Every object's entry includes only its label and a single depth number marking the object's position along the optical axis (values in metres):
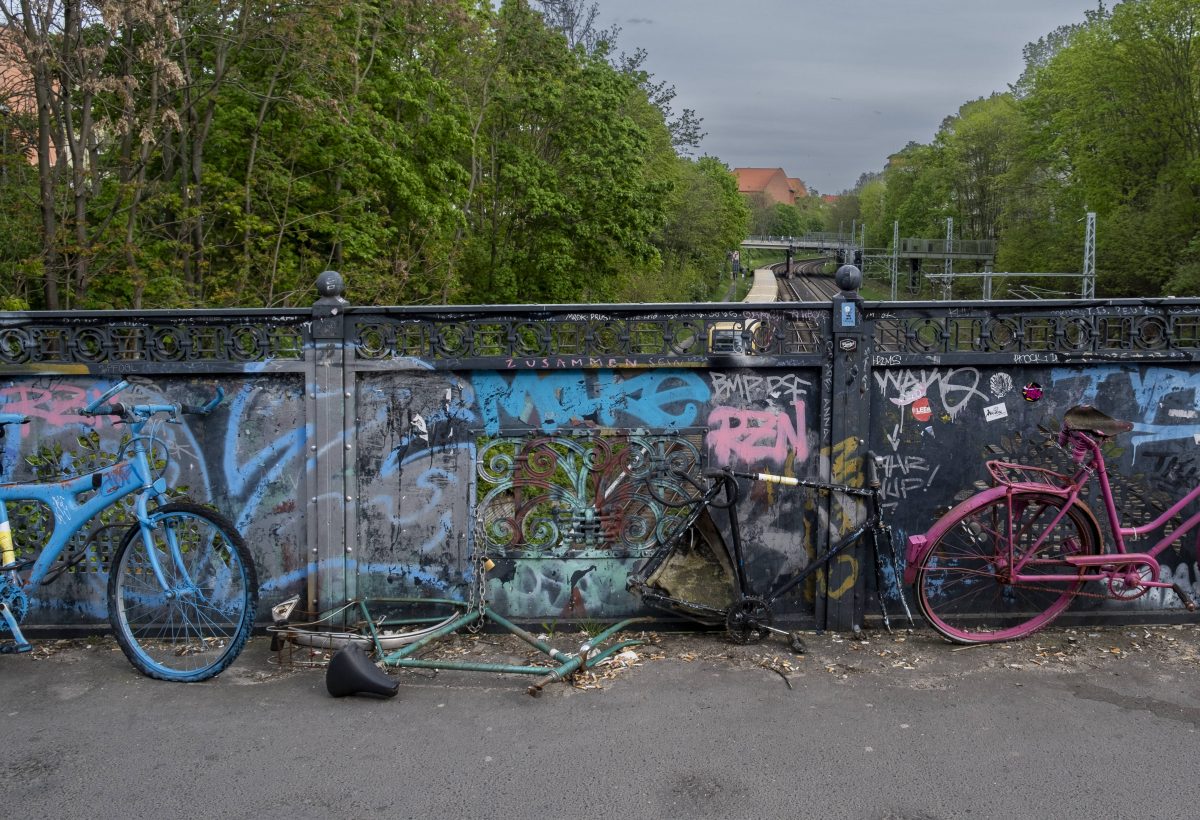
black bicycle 5.11
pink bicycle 5.02
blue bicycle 4.70
